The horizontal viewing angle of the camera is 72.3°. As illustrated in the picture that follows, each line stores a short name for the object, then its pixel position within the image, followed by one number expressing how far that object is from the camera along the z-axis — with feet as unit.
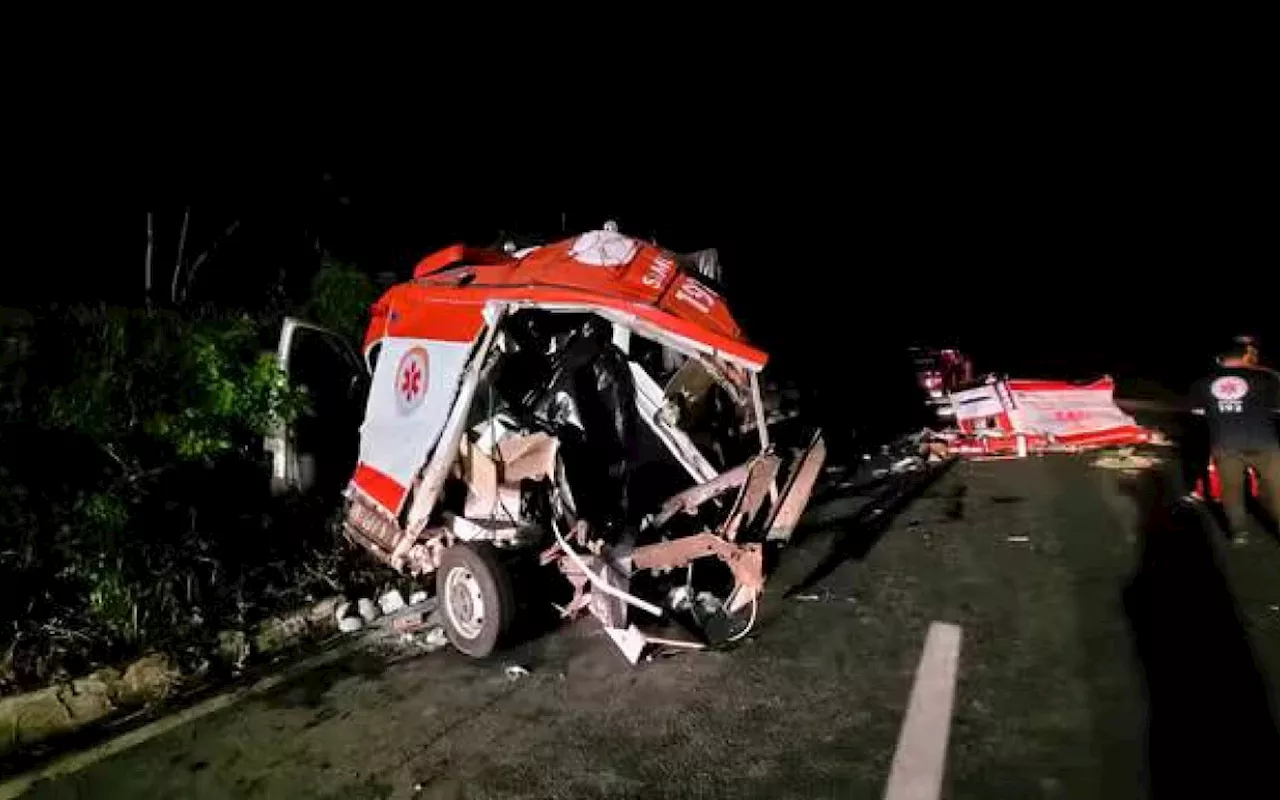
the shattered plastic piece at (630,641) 16.42
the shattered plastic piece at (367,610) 20.61
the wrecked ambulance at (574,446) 17.15
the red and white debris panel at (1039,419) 33.78
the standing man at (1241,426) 21.65
